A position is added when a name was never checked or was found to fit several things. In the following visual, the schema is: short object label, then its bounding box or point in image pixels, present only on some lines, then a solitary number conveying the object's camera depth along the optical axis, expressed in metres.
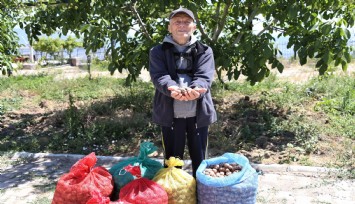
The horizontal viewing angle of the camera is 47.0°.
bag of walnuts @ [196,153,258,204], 2.81
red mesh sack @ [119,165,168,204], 2.71
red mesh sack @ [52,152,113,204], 2.81
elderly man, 2.96
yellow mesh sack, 2.90
